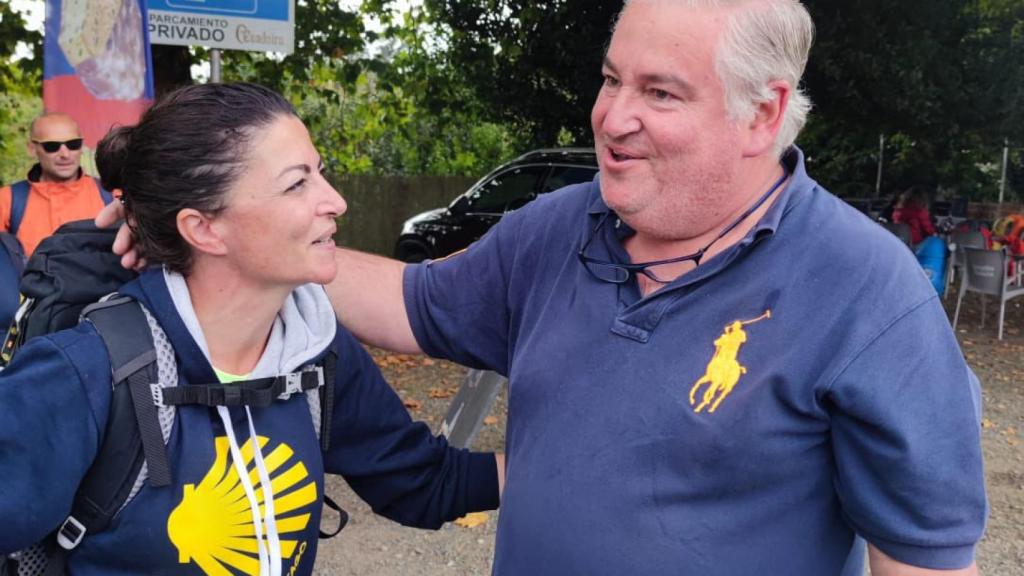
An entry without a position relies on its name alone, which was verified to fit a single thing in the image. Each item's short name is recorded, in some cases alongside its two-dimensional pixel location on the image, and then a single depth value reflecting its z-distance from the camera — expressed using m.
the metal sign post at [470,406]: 4.05
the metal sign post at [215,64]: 5.00
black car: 10.35
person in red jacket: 11.67
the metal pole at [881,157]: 19.10
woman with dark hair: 1.51
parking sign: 4.79
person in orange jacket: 4.95
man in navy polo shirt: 1.51
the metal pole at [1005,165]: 19.95
